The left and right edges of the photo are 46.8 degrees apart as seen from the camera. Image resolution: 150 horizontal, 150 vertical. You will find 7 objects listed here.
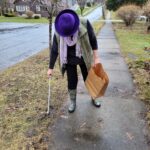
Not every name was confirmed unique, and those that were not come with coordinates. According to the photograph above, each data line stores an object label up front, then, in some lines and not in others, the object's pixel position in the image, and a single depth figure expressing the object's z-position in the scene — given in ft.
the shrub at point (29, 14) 83.26
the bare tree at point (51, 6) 16.02
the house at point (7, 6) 99.02
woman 7.83
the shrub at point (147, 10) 41.80
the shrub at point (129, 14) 46.94
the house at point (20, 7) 108.89
